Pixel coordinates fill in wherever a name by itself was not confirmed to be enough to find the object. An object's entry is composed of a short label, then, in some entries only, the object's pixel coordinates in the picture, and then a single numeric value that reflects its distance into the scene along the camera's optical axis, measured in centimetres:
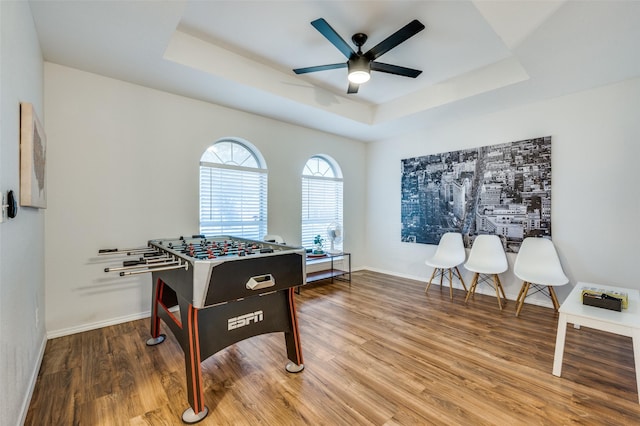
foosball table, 162
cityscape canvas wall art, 352
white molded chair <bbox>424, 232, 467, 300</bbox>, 393
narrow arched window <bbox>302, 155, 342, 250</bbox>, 480
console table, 439
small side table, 182
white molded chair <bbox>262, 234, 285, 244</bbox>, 379
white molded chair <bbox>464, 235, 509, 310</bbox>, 353
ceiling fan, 214
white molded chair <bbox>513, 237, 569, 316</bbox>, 308
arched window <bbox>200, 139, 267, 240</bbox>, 370
